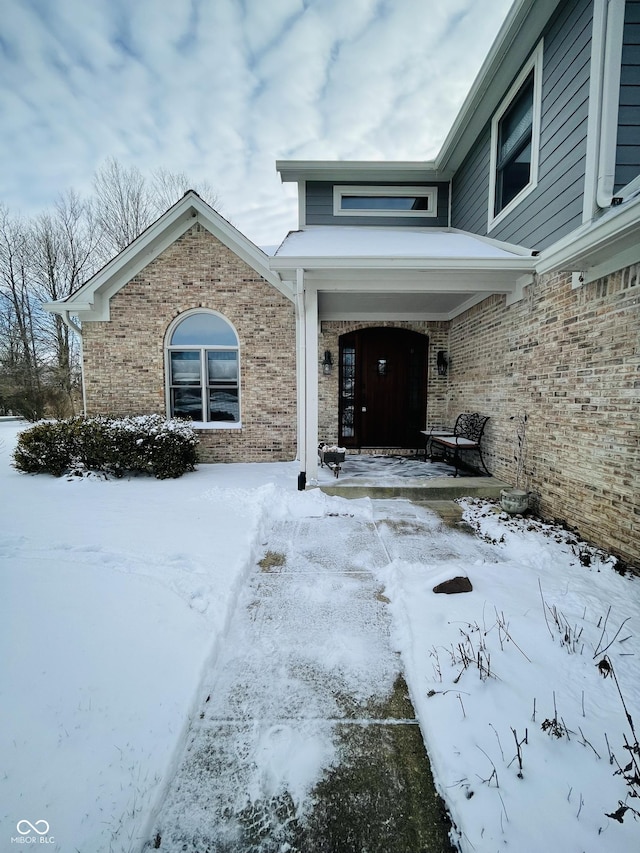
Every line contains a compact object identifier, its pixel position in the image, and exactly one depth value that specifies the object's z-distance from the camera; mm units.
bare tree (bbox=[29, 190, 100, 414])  16109
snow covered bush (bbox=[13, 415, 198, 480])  5996
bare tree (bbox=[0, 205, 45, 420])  15250
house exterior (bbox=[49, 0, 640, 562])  3436
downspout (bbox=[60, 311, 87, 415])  6914
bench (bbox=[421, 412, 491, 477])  5785
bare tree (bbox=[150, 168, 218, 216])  15695
